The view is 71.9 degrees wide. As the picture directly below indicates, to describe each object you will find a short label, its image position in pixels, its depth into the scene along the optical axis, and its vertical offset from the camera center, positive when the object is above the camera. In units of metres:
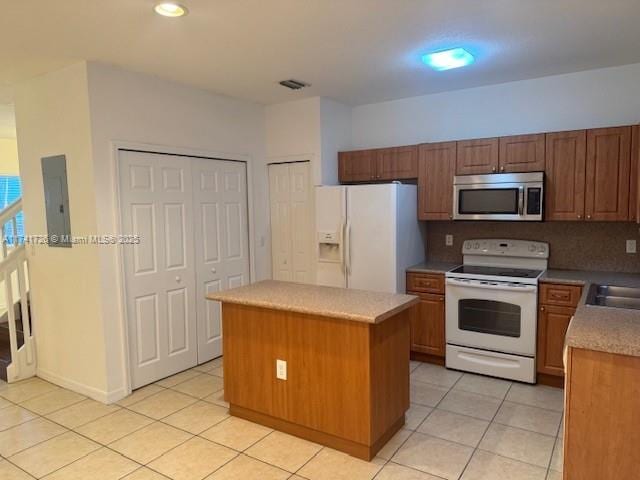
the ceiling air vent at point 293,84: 3.85 +1.07
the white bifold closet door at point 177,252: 3.61 -0.41
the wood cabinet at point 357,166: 4.50 +0.39
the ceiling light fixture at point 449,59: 3.17 +1.06
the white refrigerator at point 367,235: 3.94 -0.30
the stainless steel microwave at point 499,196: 3.63 +0.04
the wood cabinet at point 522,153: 3.64 +0.40
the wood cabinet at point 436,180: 4.04 +0.21
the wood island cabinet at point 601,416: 1.83 -0.92
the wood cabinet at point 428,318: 3.98 -1.05
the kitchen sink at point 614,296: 2.97 -0.69
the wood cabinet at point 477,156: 3.83 +0.40
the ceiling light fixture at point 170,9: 2.33 +1.07
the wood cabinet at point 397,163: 4.25 +0.39
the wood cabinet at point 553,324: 3.42 -0.97
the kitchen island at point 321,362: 2.54 -0.98
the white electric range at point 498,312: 3.55 -0.93
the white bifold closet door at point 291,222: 4.62 -0.18
